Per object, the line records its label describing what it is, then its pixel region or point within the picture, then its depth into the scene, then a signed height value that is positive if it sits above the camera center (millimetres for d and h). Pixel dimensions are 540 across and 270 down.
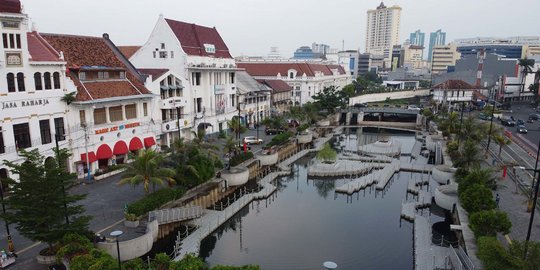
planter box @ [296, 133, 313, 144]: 76938 -13715
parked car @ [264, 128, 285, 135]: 80188 -12869
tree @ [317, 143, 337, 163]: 59284 -13133
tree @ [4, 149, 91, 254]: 25438 -8971
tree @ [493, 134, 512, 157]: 54412 -9897
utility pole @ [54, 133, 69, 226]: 26906 -8507
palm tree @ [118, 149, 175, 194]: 35219 -9594
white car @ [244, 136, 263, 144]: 70250 -12968
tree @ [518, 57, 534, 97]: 136250 +1208
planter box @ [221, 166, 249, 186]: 49125 -13705
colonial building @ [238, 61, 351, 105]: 117250 -1826
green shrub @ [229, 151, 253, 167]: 53375 -12675
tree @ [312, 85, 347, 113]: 103162 -8108
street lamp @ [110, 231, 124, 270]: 25438 -10875
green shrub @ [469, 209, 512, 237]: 28875 -11511
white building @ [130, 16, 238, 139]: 65562 +502
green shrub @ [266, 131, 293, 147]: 67188 -12451
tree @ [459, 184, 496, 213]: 33156 -11181
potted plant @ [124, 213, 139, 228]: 33188 -13129
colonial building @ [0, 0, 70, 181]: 38344 -2428
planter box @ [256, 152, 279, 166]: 59250 -13895
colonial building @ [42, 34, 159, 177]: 45469 -4622
